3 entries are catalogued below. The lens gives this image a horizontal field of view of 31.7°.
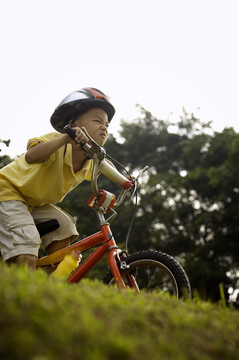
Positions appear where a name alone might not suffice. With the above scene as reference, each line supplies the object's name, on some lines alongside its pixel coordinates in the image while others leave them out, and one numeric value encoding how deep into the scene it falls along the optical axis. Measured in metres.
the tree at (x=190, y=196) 16.80
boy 3.38
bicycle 3.20
